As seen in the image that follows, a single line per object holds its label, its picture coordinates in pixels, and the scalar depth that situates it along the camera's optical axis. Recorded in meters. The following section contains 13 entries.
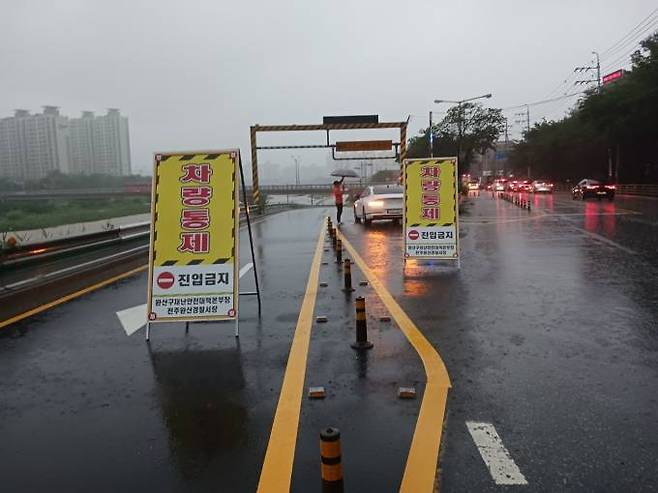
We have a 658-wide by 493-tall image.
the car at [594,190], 41.59
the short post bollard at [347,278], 8.93
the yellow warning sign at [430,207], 11.41
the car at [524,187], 66.22
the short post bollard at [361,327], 5.91
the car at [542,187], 62.25
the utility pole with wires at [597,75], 66.12
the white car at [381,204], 21.17
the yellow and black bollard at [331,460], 2.80
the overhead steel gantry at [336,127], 30.83
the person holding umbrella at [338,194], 22.82
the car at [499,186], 71.79
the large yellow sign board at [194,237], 6.64
